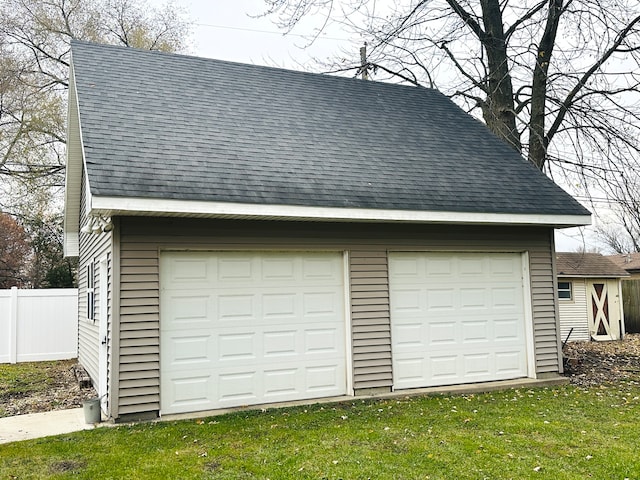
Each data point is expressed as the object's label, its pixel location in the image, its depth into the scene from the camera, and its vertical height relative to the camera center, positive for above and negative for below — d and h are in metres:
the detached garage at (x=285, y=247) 6.60 +0.50
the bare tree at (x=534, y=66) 10.16 +4.35
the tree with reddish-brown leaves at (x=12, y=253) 23.89 +1.60
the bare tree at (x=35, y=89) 18.73 +6.66
